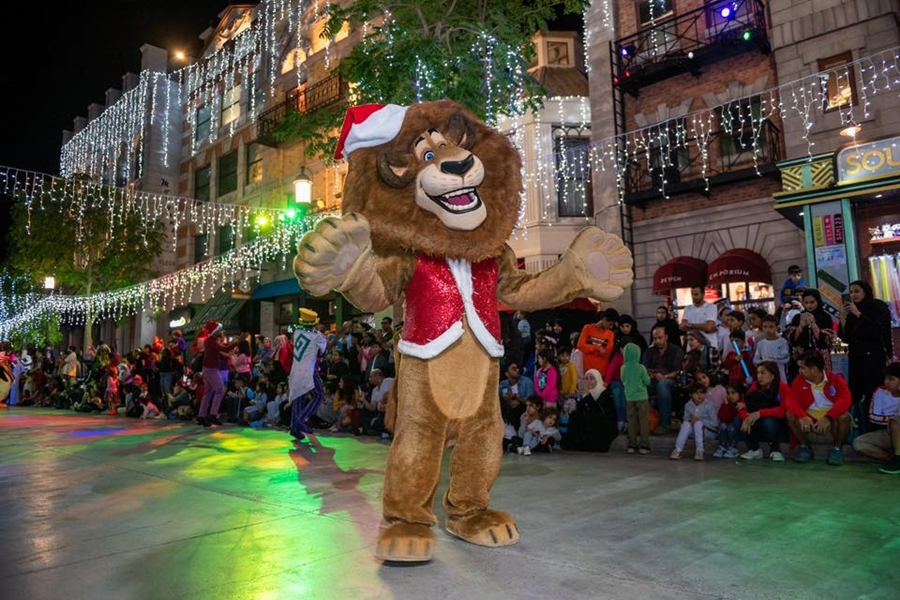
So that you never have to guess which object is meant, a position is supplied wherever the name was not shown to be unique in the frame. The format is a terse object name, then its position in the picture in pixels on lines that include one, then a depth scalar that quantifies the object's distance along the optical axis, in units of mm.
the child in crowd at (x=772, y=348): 7137
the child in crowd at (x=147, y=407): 13180
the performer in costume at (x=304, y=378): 8211
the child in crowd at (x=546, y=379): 7715
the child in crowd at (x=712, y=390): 6746
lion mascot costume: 3080
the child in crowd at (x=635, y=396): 6977
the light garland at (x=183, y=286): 20188
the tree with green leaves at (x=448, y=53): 9320
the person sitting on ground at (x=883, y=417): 5539
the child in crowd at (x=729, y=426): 6535
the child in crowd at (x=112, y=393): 14867
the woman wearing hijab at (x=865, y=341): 6242
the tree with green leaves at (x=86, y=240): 23172
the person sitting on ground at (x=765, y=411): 6285
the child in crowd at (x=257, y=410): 11156
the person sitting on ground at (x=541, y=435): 7137
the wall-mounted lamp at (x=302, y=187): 12875
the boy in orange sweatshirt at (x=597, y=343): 7953
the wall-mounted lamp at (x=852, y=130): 11672
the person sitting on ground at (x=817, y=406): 5844
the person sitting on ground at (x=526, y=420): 7289
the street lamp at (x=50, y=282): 24219
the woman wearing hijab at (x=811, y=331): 7035
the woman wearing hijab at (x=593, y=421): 7168
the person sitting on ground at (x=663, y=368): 7525
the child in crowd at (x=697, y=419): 6511
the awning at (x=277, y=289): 19953
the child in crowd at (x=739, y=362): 7382
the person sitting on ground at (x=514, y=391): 7699
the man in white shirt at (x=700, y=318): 9117
